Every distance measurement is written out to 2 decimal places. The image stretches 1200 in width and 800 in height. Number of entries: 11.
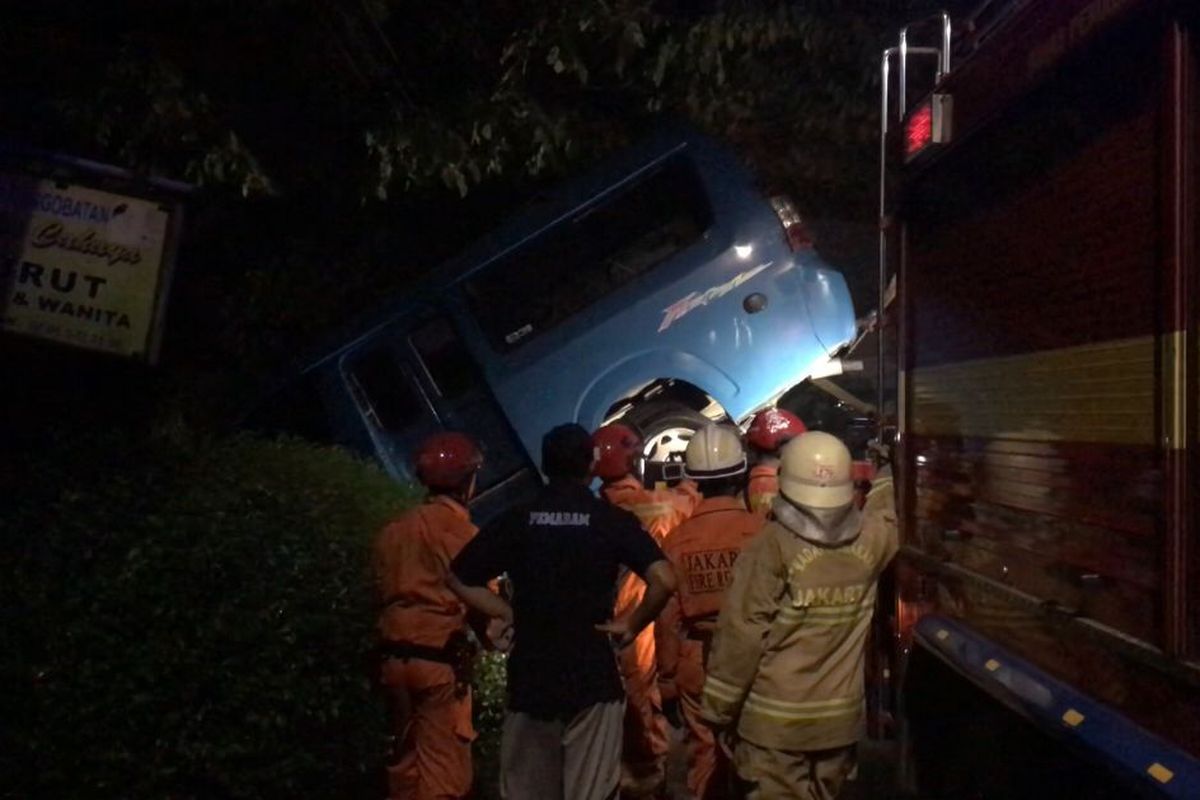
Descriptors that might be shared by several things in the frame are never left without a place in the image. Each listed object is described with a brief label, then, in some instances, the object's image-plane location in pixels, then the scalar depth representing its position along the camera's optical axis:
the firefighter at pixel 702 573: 5.68
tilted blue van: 10.73
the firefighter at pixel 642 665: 6.66
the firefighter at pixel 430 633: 5.76
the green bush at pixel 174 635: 4.66
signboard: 5.97
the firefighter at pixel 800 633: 4.35
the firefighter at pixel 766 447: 6.62
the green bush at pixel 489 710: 7.39
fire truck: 2.97
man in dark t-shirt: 4.73
